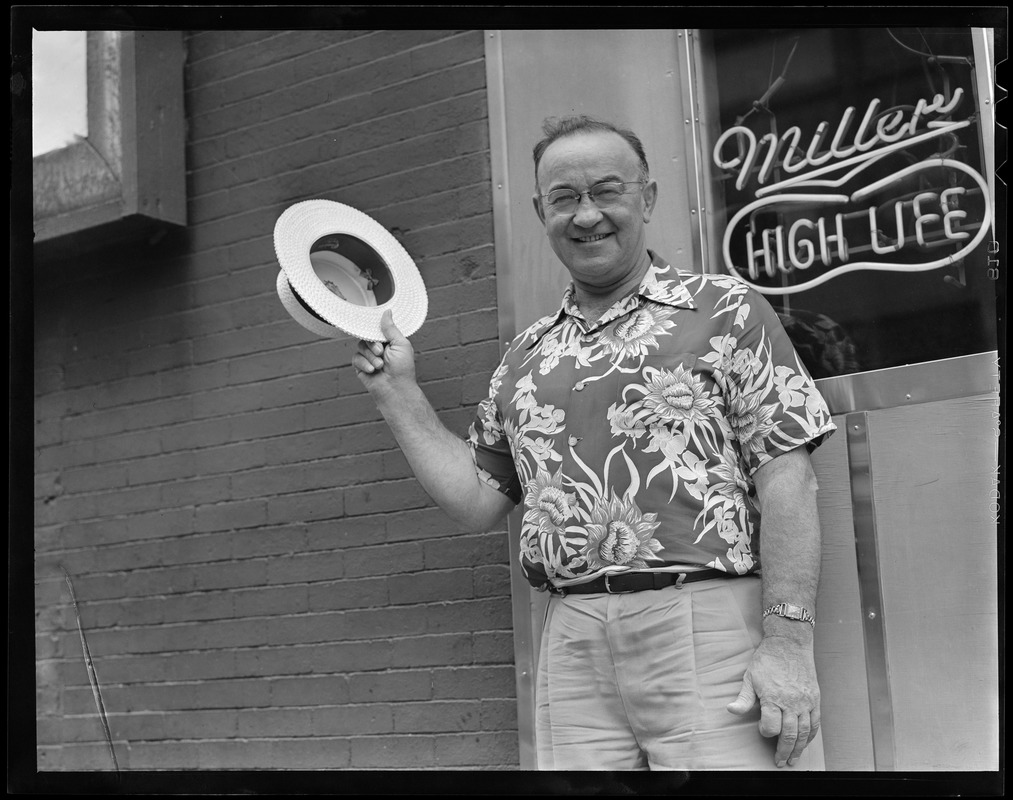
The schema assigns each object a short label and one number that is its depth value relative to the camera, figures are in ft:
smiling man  8.99
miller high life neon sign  10.44
